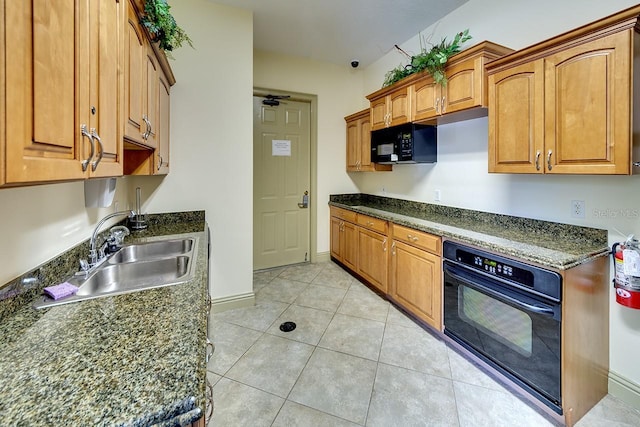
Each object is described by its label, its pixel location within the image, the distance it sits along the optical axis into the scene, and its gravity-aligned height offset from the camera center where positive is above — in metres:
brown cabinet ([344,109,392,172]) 3.78 +0.90
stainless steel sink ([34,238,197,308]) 1.28 -0.33
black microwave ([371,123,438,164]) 2.96 +0.69
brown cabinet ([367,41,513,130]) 2.14 +1.01
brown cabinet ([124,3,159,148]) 1.30 +0.65
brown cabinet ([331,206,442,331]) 2.38 -0.51
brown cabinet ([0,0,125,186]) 0.57 +0.30
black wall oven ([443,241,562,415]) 1.58 -0.66
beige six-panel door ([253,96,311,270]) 3.97 +0.40
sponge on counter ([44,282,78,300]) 1.16 -0.32
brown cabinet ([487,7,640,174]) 1.44 +0.61
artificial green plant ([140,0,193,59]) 1.52 +1.04
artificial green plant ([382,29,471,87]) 2.35 +1.24
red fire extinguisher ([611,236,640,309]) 1.52 -0.35
